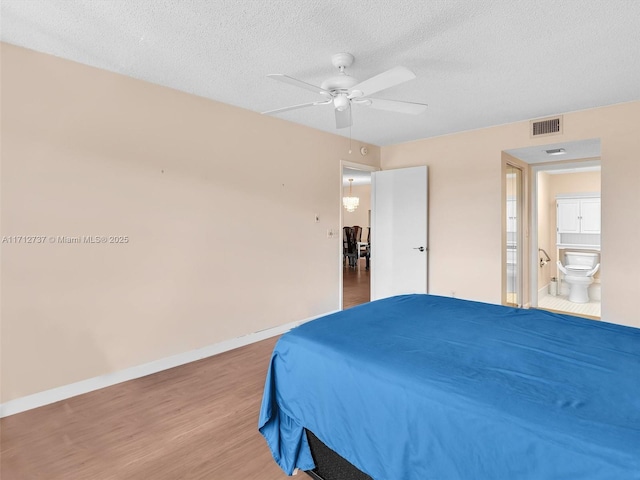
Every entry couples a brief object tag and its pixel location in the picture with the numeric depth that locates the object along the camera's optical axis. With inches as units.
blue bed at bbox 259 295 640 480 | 39.3
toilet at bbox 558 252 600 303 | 203.0
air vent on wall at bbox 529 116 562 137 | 147.3
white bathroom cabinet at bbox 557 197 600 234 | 214.5
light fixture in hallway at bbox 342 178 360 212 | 333.7
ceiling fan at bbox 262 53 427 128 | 82.1
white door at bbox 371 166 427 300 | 185.3
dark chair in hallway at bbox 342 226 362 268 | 352.2
